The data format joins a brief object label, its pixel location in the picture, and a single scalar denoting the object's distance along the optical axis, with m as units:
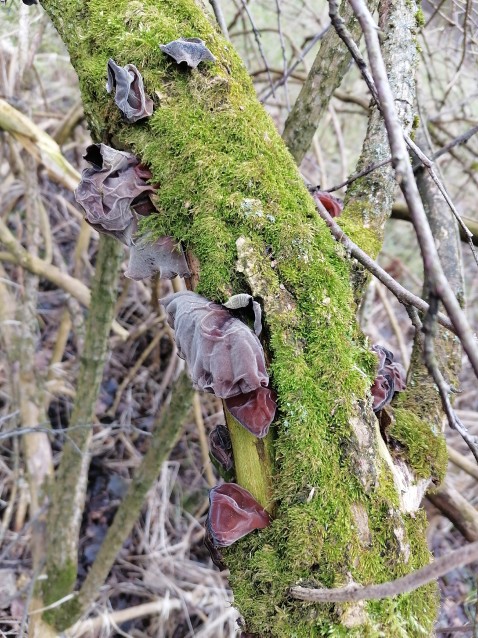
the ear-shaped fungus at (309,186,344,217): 0.47
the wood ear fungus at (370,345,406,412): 0.38
